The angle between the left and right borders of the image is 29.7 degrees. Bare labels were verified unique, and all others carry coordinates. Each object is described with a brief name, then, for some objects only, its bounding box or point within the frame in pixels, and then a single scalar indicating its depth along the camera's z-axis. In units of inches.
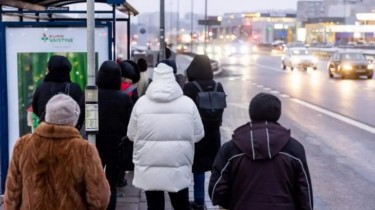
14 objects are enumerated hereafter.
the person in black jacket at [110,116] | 259.0
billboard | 315.9
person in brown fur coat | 170.4
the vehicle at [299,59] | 1892.2
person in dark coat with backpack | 286.0
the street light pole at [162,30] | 822.5
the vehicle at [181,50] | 3579.7
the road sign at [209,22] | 1760.1
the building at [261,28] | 6264.8
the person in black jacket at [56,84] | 276.1
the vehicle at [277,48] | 3831.2
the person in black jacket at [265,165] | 165.5
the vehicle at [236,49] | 3577.8
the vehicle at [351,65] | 1464.1
